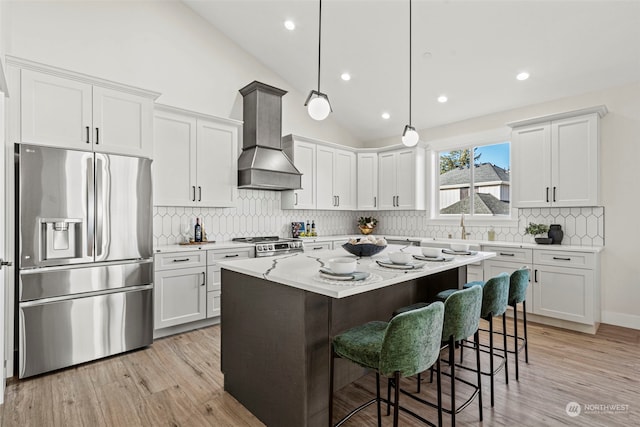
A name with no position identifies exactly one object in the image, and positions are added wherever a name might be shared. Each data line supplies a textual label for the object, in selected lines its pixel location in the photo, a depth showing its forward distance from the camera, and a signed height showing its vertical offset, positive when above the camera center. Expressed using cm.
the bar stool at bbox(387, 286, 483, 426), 196 -61
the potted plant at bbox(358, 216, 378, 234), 623 -18
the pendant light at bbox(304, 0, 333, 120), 252 +82
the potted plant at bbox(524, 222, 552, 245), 414 -21
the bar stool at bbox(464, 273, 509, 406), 242 -60
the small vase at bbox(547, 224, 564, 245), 417 -23
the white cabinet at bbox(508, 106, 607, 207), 382 +66
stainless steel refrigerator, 269 -37
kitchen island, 187 -72
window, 498 +54
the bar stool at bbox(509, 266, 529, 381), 277 -59
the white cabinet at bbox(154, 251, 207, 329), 353 -81
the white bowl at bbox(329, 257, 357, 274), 188 -30
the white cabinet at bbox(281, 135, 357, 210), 520 +66
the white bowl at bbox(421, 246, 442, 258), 263 -30
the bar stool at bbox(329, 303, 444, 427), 160 -69
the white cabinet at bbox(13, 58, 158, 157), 275 +92
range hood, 449 +98
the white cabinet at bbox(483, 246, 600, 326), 365 -76
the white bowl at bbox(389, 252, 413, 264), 228 -30
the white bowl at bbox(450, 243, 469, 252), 291 -29
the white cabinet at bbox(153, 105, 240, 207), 388 +68
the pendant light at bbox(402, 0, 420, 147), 303 +71
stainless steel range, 423 -40
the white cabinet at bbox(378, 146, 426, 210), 558 +61
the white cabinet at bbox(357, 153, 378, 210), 604 +60
